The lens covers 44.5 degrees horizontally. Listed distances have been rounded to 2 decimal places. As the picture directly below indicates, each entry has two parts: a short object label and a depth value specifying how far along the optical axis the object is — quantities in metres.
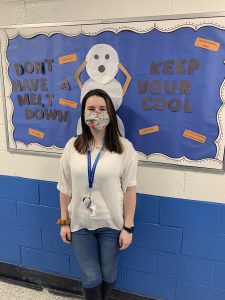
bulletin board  1.48
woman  1.43
